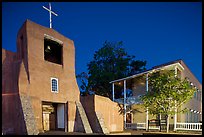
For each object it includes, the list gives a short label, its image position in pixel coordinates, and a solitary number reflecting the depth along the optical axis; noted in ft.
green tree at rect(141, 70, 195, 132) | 44.42
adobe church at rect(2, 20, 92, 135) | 37.65
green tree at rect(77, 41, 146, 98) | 91.86
